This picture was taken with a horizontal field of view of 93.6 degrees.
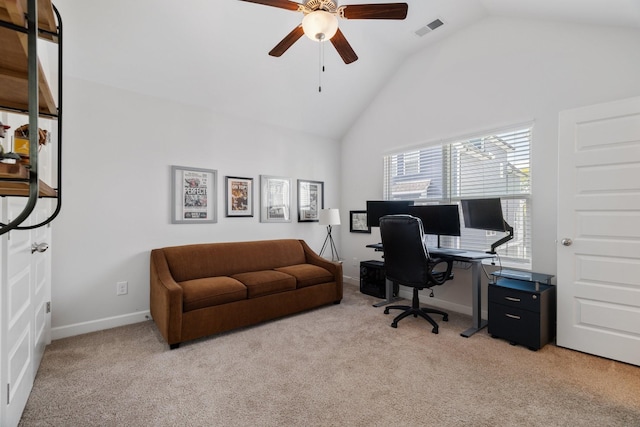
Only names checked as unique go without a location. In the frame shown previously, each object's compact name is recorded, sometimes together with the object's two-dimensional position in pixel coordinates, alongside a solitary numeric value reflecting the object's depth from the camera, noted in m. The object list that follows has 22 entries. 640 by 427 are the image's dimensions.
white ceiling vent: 3.50
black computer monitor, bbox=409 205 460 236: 3.43
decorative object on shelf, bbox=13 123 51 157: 1.08
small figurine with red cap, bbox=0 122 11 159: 0.93
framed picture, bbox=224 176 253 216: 4.00
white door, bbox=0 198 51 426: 1.50
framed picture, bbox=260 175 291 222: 4.35
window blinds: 3.21
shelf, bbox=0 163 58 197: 0.81
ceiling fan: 2.07
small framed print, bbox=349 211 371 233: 4.90
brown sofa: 2.76
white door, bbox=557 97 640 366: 2.38
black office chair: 3.02
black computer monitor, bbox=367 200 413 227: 4.00
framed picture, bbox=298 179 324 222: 4.79
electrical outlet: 3.21
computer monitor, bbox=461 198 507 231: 2.96
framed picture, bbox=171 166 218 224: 3.55
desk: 3.02
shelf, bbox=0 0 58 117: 0.73
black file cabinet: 2.65
